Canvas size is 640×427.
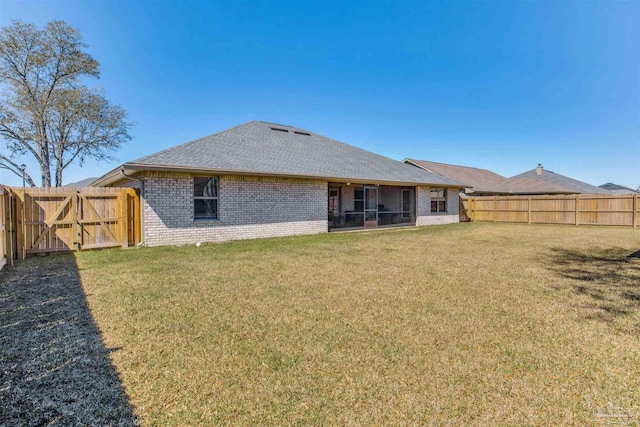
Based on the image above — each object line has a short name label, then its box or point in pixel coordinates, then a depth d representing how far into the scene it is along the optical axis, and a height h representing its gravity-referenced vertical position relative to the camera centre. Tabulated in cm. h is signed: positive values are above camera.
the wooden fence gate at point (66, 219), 815 -29
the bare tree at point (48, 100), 2220 +891
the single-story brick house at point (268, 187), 1017 +92
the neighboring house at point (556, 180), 2950 +273
